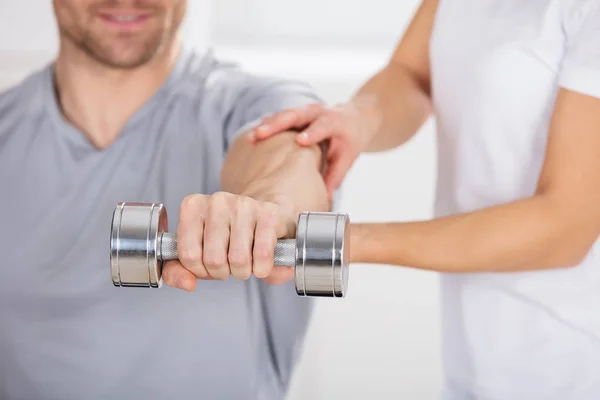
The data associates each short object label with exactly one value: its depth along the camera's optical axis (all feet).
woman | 4.81
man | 6.07
